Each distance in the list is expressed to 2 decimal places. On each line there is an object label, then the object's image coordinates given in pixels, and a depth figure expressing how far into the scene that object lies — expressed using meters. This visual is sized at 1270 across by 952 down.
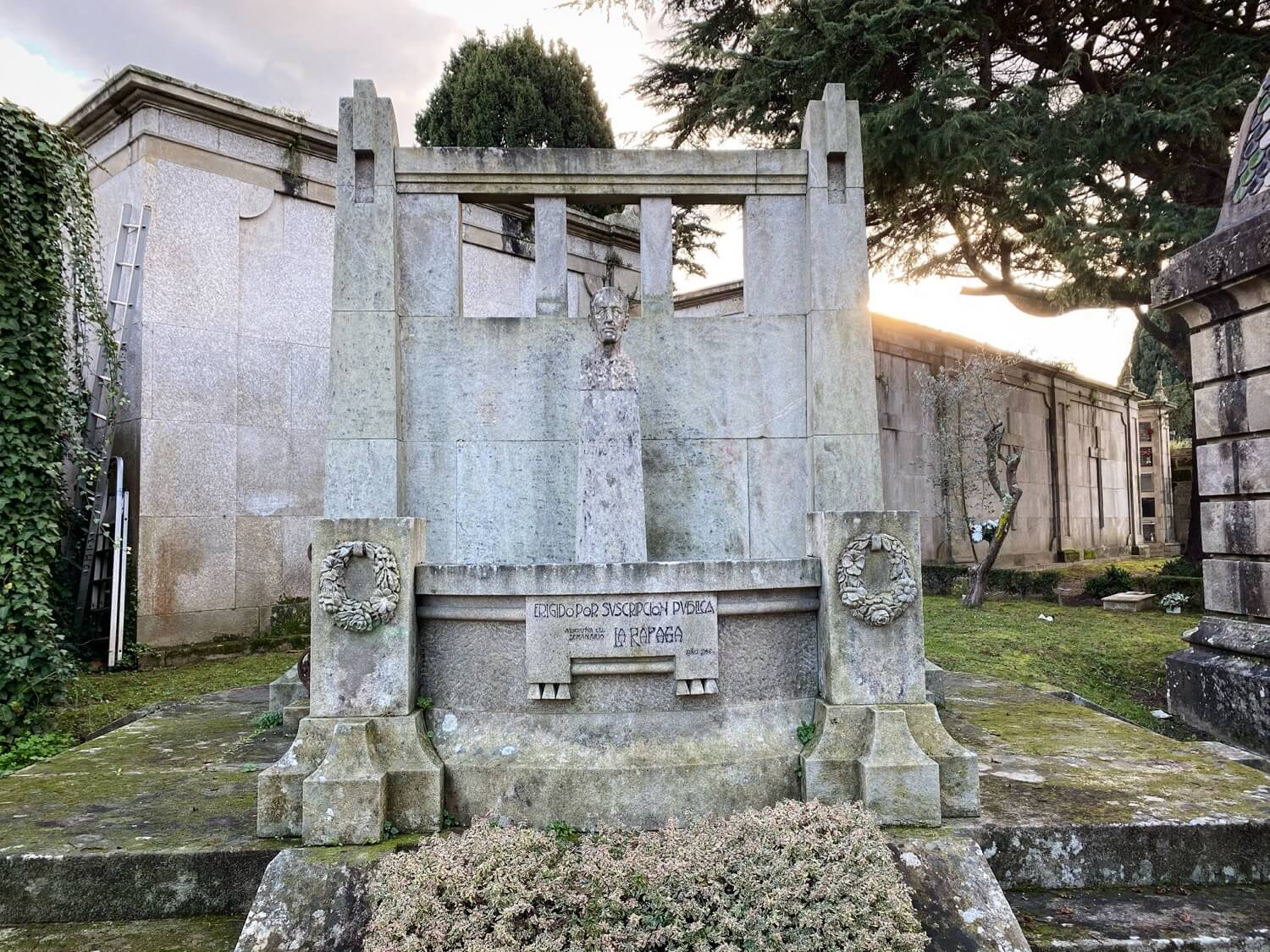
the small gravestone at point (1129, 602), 13.48
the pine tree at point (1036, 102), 10.91
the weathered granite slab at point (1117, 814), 3.63
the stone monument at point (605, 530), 3.74
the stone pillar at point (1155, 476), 28.50
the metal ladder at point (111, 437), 8.66
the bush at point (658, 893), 2.77
